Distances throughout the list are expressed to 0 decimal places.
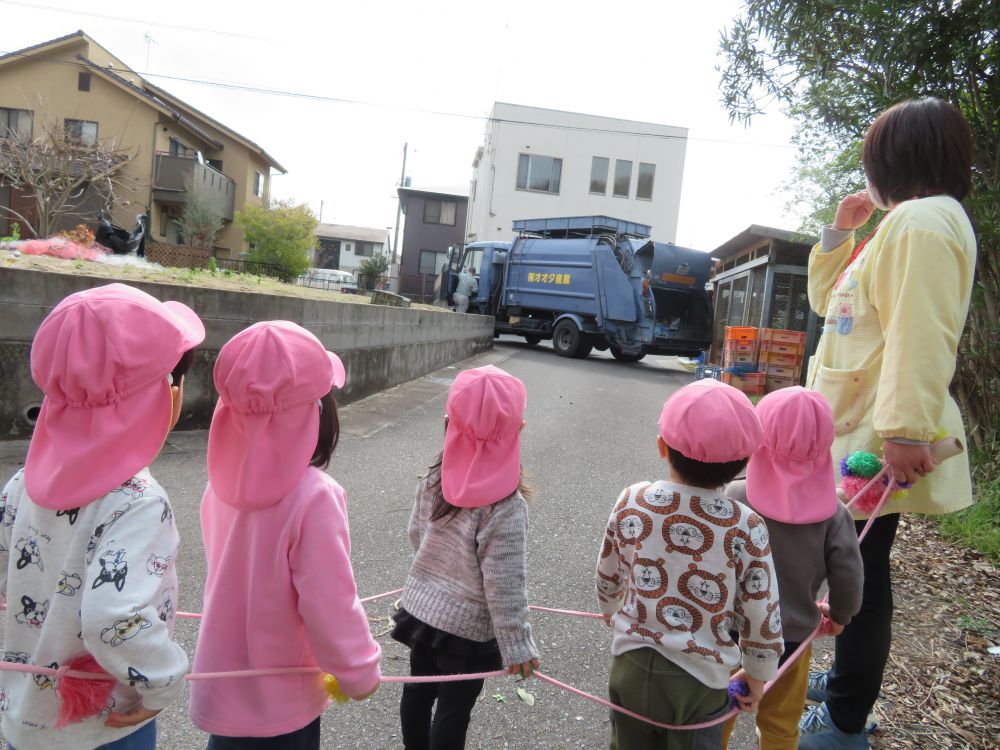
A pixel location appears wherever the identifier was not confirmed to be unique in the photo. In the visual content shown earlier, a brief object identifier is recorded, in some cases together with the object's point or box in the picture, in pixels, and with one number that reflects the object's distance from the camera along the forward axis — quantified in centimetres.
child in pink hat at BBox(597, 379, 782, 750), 176
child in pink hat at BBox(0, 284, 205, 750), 131
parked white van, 3344
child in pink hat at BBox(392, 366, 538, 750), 187
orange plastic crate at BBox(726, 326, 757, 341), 1174
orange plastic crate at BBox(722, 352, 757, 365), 1191
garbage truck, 1623
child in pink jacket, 148
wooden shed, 1249
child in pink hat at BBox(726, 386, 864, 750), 200
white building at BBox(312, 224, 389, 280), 5772
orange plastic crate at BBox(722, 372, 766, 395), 1164
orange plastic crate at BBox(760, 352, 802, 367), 1155
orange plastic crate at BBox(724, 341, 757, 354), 1191
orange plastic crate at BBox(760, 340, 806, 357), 1156
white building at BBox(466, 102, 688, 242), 3169
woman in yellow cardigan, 199
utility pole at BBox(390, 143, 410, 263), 4181
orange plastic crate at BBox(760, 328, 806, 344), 1159
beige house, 2467
